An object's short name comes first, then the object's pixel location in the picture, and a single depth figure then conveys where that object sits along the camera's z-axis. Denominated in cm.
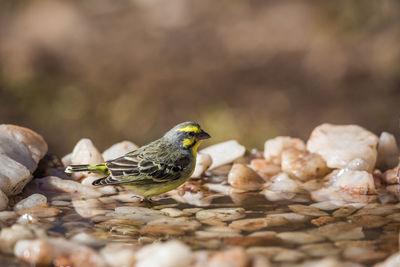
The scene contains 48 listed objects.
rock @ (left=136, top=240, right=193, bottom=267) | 395
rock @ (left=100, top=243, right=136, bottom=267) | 411
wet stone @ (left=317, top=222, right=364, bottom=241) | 474
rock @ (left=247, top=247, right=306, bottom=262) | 419
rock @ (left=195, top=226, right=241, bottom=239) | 478
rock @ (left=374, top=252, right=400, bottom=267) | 384
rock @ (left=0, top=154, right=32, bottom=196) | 587
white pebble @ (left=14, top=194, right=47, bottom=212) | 560
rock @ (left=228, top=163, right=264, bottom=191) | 693
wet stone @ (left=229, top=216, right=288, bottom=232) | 507
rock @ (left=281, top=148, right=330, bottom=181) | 721
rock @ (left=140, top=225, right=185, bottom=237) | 491
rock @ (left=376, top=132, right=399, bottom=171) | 759
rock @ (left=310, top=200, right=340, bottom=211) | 579
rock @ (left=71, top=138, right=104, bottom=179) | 720
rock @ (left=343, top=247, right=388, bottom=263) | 420
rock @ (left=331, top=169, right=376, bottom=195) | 641
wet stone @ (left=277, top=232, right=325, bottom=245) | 462
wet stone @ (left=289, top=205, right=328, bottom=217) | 555
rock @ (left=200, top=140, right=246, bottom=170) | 795
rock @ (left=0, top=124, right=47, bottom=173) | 645
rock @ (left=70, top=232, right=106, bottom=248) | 453
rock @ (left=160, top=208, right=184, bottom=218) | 560
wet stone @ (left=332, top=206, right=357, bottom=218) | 549
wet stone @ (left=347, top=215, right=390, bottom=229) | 511
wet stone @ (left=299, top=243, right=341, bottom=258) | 431
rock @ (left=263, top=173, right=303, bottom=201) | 639
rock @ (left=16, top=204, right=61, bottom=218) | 540
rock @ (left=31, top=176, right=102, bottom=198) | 649
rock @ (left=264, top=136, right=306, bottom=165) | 792
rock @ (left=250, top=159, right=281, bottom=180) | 752
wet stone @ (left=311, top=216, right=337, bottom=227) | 520
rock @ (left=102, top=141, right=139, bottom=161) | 757
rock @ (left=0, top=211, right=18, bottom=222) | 520
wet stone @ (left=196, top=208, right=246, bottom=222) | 543
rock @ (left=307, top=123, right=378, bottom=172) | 710
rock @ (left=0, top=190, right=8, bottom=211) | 554
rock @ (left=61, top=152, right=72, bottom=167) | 756
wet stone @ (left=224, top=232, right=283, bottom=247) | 457
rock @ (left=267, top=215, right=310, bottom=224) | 529
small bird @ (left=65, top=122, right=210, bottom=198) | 626
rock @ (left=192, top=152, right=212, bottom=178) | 739
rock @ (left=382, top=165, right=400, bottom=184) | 685
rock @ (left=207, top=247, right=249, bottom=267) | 391
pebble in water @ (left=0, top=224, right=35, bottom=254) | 440
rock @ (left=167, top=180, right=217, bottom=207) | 621
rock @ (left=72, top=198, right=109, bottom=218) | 559
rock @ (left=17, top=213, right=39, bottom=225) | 507
